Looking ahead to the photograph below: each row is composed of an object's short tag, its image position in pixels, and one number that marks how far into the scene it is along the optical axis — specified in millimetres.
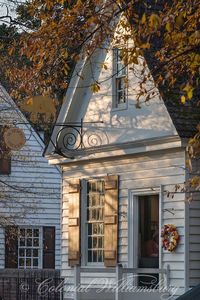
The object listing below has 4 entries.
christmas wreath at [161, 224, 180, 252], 18906
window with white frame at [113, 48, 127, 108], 20922
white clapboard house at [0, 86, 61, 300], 31938
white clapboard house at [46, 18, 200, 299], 19078
